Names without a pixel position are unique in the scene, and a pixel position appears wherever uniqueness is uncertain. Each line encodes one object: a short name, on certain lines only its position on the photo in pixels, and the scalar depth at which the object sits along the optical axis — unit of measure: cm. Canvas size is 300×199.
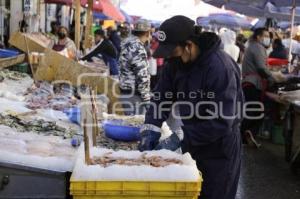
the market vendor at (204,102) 338
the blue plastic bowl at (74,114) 518
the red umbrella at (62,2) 1483
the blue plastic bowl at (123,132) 430
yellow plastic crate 281
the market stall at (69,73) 759
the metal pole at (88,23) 1338
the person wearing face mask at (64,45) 1019
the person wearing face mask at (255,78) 906
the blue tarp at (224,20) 2662
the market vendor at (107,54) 1154
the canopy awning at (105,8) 1589
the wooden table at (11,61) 780
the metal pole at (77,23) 1084
